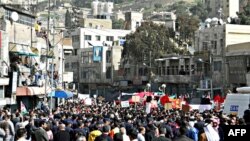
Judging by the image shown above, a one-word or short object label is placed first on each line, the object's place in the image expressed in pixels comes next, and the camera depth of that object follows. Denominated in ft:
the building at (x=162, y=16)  507.59
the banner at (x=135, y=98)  132.84
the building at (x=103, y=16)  439.22
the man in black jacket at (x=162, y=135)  38.60
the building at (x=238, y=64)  174.79
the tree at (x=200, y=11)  575.75
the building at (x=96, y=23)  384.27
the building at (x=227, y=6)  500.74
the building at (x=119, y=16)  575.62
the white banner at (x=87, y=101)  142.34
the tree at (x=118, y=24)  497.21
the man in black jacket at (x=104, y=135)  40.97
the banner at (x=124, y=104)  121.36
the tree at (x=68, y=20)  424.79
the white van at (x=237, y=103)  70.28
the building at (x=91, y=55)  299.38
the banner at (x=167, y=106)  104.37
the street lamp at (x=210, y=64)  203.58
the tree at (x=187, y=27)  260.87
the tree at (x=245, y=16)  252.50
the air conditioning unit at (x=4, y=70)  108.04
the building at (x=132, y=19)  401.70
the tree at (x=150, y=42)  241.55
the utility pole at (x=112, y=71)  296.96
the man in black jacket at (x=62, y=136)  48.44
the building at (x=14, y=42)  107.55
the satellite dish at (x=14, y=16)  119.14
